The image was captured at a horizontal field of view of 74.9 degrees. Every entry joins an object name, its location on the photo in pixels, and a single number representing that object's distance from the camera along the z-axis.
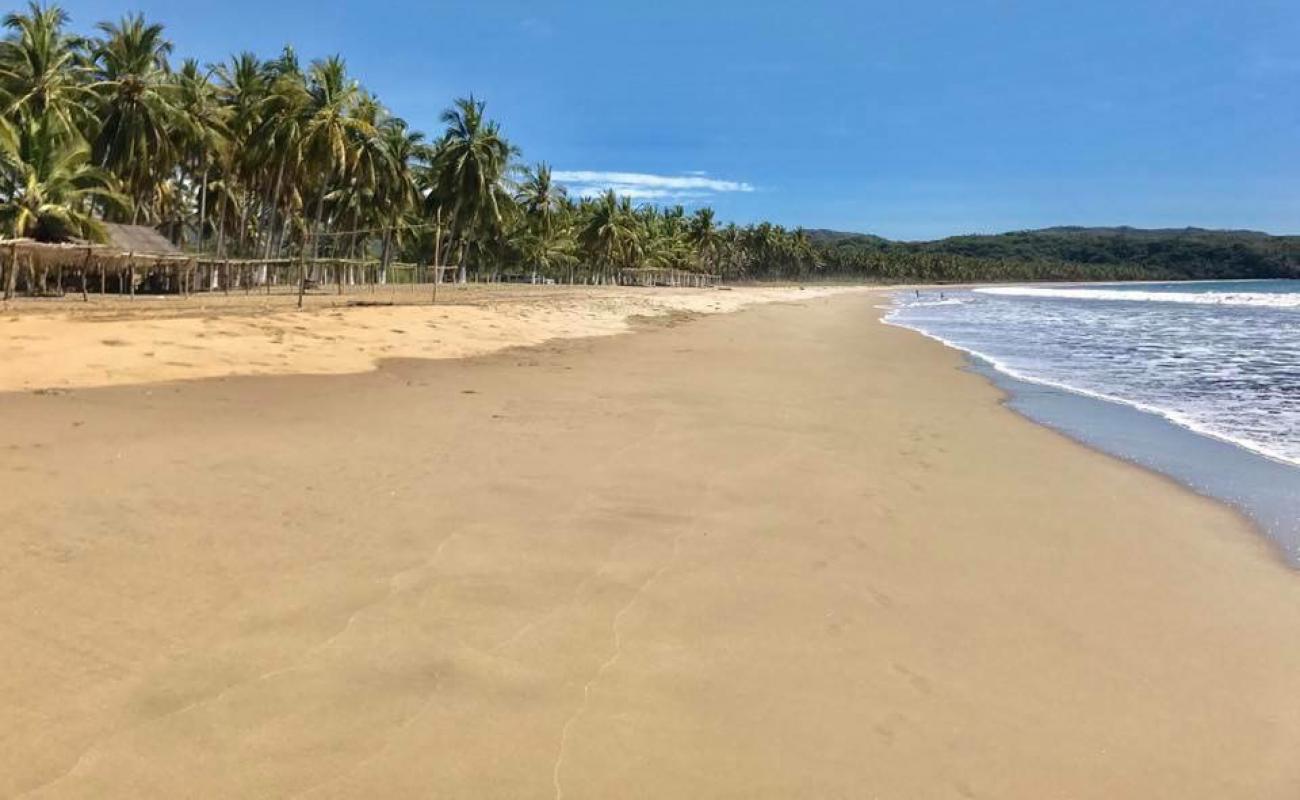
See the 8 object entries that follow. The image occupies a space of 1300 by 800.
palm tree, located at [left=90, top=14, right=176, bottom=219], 35.22
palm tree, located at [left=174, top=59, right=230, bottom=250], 36.66
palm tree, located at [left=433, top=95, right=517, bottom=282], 50.03
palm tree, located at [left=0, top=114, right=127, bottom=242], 26.61
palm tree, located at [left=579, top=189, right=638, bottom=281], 73.81
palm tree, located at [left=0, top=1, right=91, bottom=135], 31.17
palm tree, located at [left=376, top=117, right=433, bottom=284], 48.12
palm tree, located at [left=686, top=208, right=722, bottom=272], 99.62
